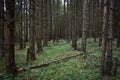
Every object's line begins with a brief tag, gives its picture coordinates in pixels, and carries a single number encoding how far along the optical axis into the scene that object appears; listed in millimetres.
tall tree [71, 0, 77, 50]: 16872
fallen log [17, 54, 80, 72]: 9016
